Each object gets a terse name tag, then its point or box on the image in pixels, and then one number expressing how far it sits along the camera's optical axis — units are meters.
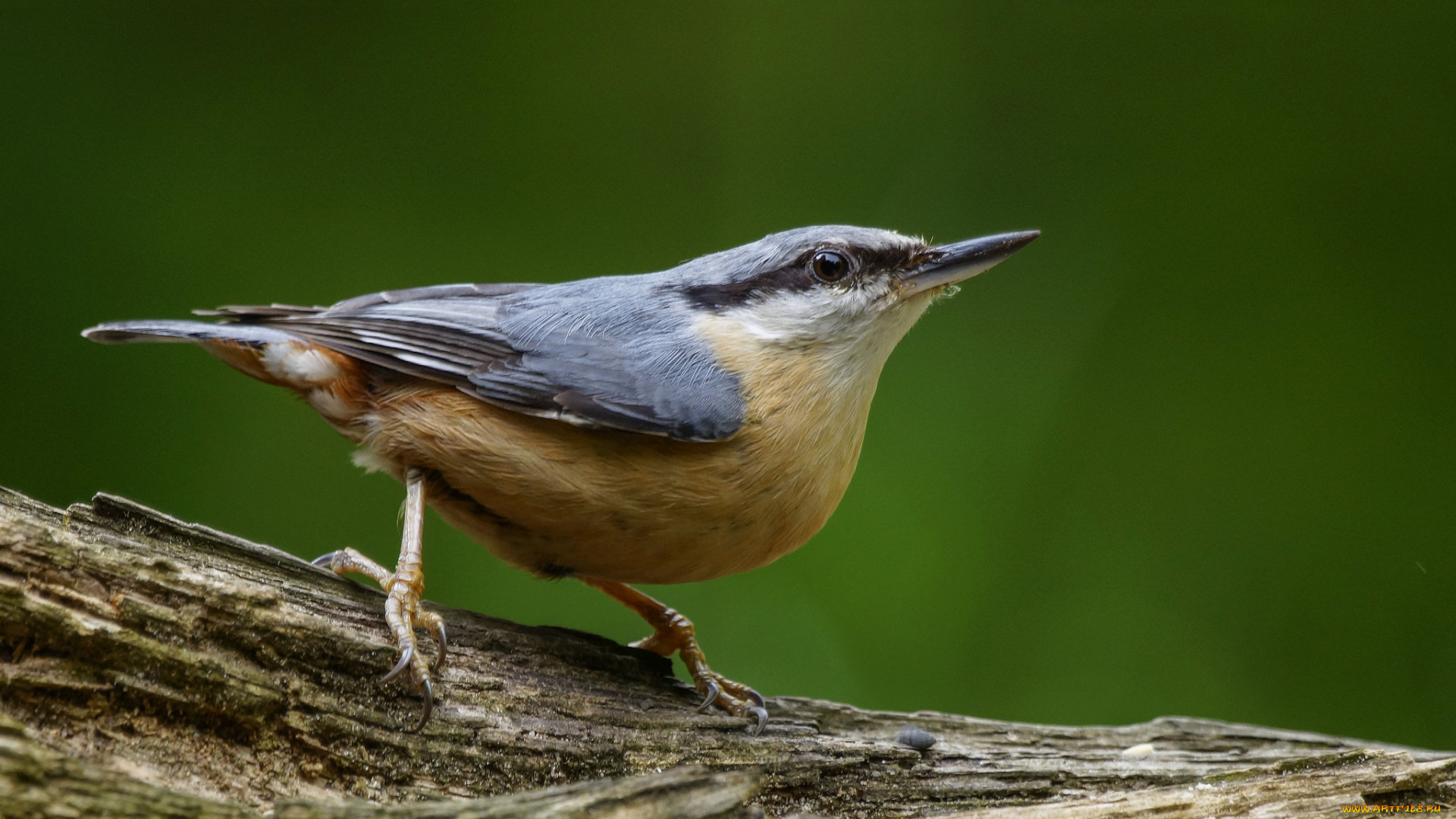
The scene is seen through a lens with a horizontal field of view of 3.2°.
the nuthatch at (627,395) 3.60
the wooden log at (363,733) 3.57
